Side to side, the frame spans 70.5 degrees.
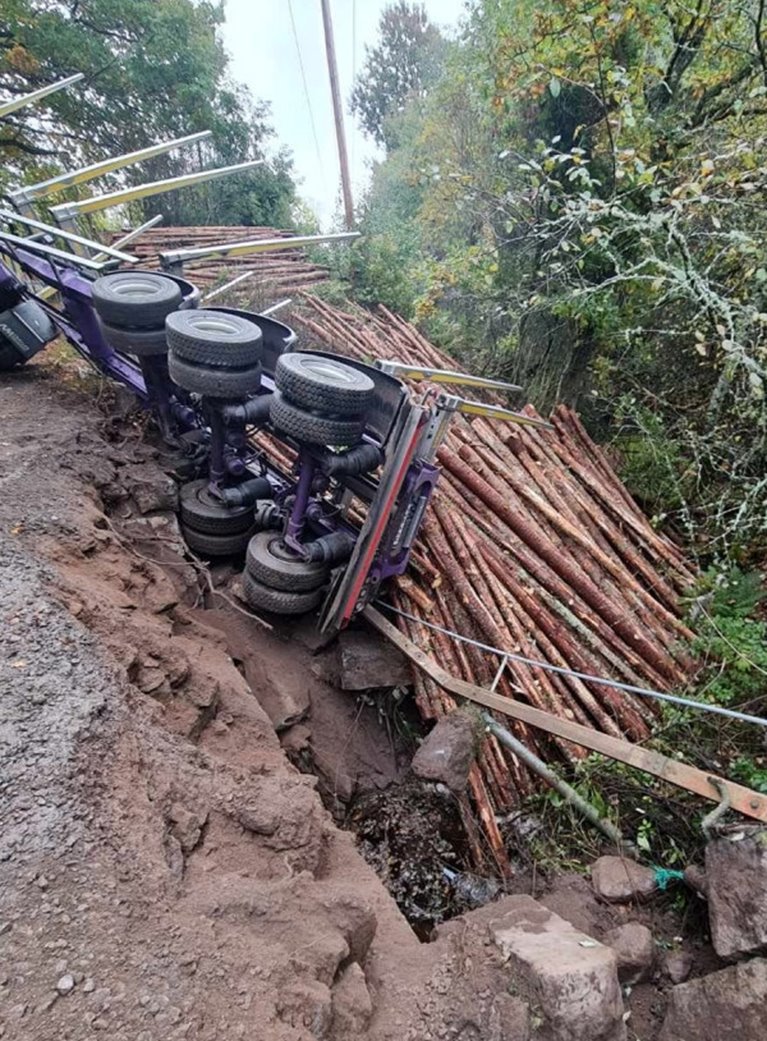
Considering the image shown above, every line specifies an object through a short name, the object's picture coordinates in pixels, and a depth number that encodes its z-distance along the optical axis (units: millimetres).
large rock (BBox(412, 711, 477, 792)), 3102
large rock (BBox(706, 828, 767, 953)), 2180
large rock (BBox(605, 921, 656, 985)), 2318
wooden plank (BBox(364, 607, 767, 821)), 2463
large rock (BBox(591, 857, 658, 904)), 2697
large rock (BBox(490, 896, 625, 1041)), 1741
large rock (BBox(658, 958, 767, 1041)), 1960
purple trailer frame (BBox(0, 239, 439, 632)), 3418
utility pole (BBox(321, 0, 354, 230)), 11255
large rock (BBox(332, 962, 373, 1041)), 1646
